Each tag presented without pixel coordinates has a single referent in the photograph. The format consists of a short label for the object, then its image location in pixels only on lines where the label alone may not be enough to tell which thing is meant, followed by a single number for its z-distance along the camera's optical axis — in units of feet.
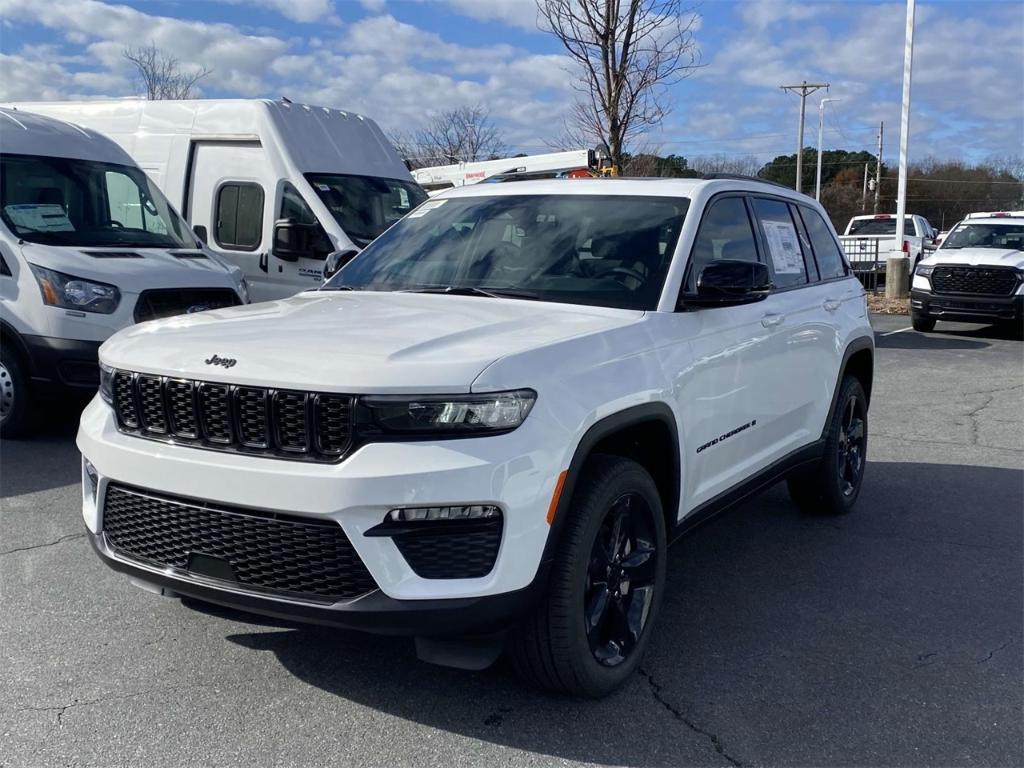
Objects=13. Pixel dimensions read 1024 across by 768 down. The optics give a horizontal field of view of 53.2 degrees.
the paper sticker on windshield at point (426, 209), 17.04
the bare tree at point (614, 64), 46.83
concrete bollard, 68.90
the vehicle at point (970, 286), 50.57
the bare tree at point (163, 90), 98.12
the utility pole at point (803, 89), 187.52
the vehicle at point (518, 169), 49.85
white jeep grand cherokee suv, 9.86
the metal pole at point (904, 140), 70.63
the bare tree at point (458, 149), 129.90
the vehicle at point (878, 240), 78.76
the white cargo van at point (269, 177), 33.17
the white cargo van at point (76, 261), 23.32
